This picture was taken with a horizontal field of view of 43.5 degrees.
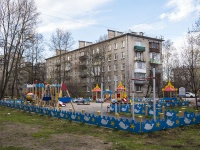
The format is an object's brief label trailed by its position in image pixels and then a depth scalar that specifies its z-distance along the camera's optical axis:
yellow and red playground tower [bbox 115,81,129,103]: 24.98
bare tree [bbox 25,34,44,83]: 43.17
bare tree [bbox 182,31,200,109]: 23.32
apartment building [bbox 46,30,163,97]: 49.50
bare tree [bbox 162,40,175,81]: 51.16
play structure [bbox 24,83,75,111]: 22.40
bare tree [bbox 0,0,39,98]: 27.58
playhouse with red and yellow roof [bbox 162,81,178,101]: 30.34
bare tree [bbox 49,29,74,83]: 48.16
